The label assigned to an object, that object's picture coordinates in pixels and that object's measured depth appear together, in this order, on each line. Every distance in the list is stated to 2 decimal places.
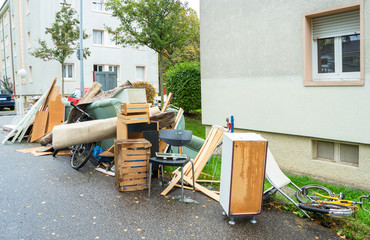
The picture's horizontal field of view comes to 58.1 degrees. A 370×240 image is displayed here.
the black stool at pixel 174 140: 5.25
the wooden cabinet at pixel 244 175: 4.28
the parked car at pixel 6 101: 27.46
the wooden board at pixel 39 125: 11.02
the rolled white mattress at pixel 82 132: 7.31
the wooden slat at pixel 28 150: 9.54
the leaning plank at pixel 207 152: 6.05
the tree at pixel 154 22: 12.98
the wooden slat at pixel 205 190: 5.41
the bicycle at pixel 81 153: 7.38
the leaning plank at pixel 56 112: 10.97
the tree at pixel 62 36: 23.33
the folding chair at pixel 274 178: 4.67
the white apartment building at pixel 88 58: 26.95
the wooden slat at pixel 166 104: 8.54
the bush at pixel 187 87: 14.11
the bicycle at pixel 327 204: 4.16
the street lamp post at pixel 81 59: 16.66
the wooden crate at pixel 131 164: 5.78
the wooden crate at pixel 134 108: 6.53
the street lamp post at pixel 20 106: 14.12
